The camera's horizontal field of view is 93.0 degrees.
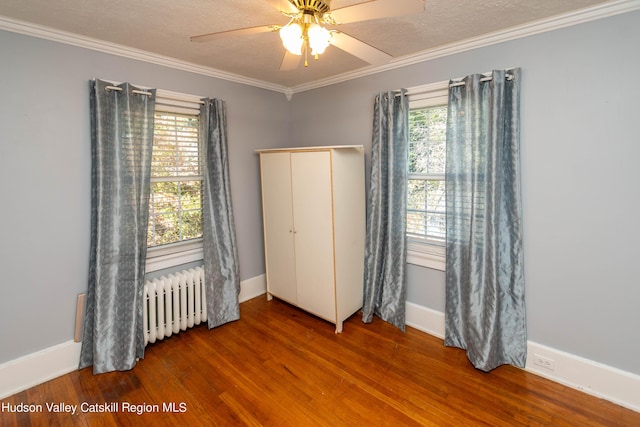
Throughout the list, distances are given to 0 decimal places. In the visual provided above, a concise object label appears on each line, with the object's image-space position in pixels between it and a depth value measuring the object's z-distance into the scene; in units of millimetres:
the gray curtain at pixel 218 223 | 2881
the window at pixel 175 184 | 2701
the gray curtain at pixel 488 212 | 2172
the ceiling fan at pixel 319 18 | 1227
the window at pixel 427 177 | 2615
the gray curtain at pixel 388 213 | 2719
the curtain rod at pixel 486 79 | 2130
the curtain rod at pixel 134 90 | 2268
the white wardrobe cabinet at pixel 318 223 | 2730
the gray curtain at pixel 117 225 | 2264
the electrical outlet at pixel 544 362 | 2148
